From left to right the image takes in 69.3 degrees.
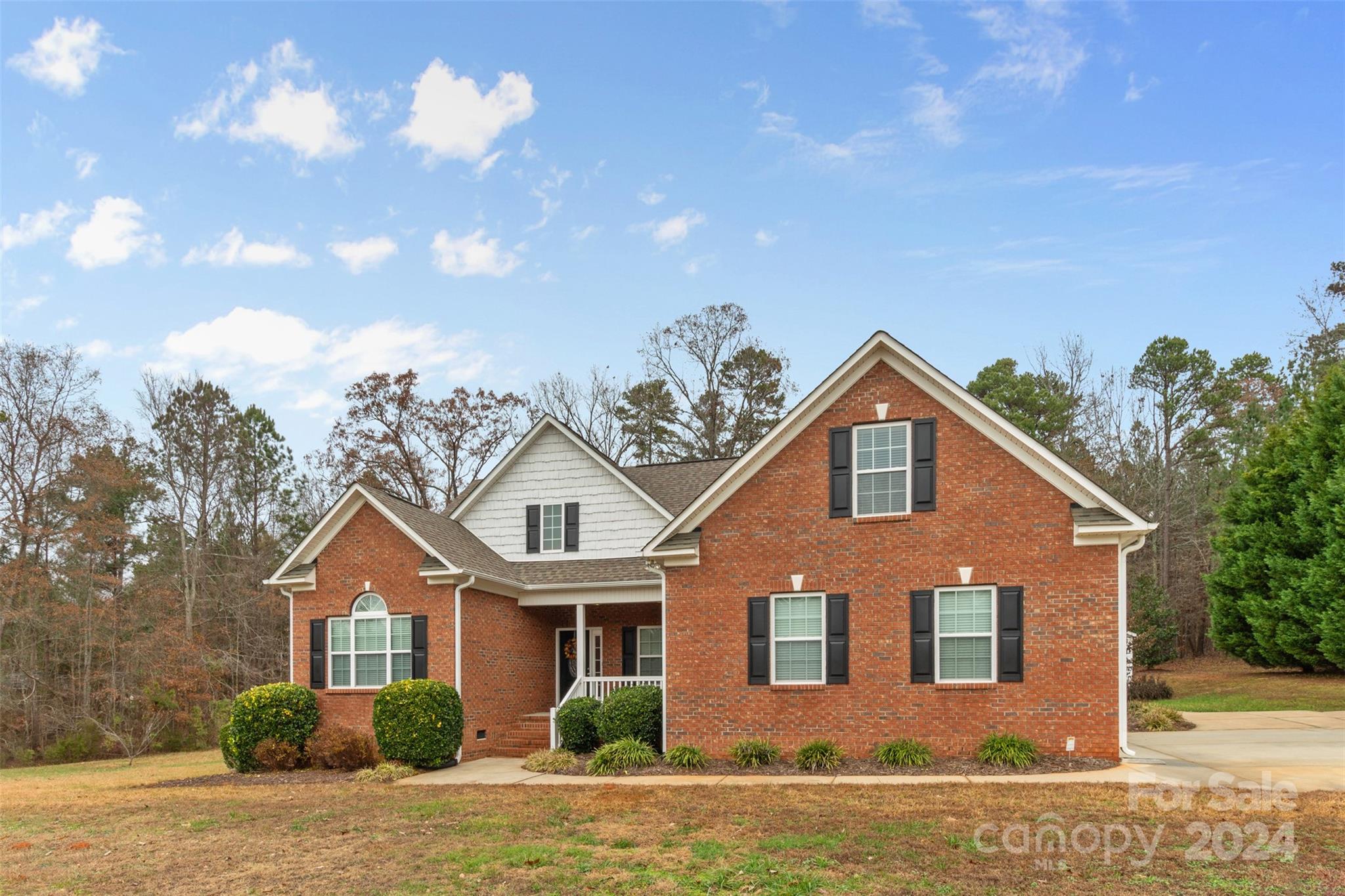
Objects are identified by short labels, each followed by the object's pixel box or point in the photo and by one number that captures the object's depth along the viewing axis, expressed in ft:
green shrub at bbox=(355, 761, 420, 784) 55.62
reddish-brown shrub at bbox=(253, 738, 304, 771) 61.87
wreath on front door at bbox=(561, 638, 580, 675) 74.59
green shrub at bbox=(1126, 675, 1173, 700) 90.33
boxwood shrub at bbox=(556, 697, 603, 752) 61.31
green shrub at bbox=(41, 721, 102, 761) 101.19
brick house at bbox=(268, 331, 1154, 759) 50.37
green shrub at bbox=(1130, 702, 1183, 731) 67.00
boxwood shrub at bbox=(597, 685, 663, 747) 58.29
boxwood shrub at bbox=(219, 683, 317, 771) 62.18
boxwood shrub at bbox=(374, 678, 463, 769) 58.39
